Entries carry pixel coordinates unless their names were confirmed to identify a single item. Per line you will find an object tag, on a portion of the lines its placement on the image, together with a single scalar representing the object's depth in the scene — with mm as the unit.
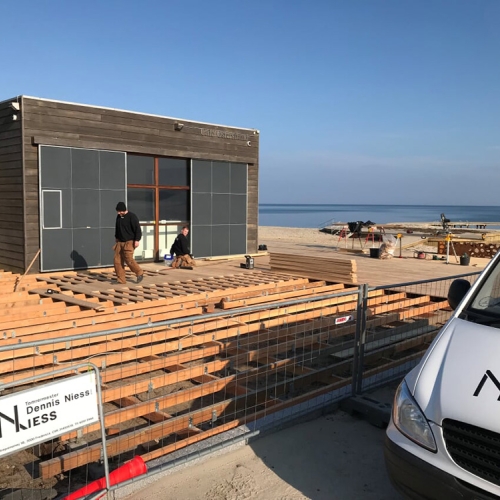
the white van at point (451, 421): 2861
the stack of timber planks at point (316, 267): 11781
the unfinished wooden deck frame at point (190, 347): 5230
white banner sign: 2998
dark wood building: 12734
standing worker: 10742
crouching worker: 14079
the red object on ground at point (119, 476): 3504
